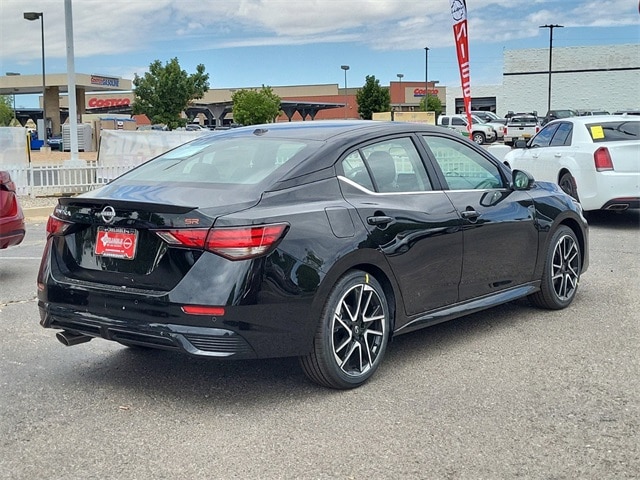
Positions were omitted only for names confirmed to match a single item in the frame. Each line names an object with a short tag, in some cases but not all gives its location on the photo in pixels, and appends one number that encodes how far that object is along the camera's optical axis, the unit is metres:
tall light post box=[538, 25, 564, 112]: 66.78
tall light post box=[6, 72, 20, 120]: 71.88
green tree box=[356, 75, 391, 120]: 72.69
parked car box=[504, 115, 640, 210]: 10.88
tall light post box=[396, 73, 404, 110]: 98.20
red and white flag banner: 15.60
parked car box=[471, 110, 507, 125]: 48.92
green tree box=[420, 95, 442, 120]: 81.18
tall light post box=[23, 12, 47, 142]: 27.28
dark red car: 7.81
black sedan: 4.16
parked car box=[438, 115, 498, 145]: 43.09
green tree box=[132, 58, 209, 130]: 56.50
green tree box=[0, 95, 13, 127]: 65.20
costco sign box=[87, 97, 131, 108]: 96.41
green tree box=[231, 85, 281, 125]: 67.31
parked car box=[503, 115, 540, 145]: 44.09
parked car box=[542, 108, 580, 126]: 46.77
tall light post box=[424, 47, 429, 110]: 78.31
